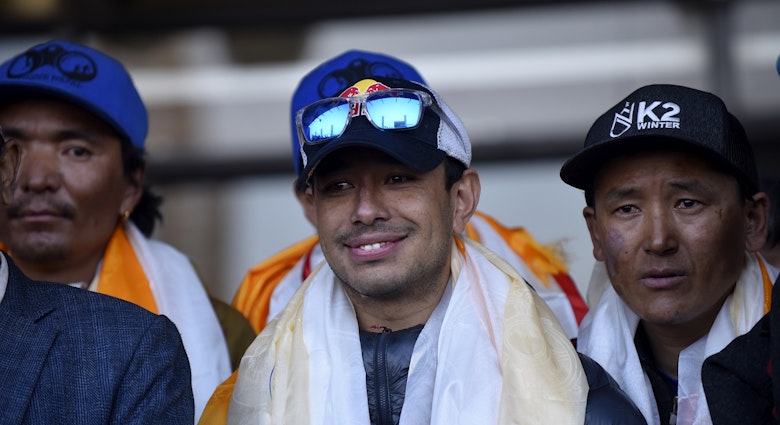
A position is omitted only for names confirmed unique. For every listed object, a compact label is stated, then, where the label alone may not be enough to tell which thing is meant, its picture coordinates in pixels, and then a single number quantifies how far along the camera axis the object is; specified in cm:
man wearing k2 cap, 491
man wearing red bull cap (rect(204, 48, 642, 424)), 439
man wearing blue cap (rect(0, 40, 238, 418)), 577
